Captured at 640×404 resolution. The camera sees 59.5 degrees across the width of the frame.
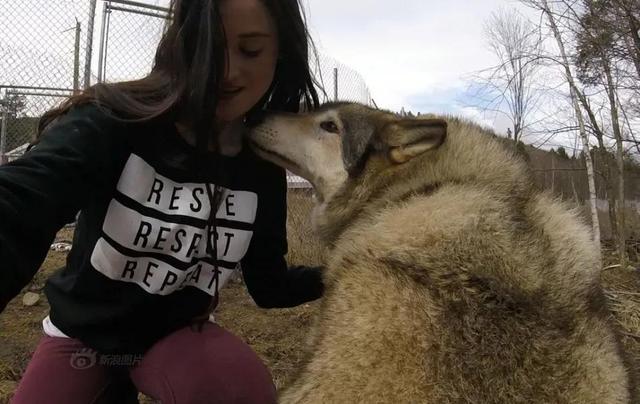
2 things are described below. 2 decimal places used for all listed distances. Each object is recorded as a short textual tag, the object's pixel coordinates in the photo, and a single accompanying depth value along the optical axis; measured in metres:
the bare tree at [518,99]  6.85
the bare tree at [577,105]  6.45
